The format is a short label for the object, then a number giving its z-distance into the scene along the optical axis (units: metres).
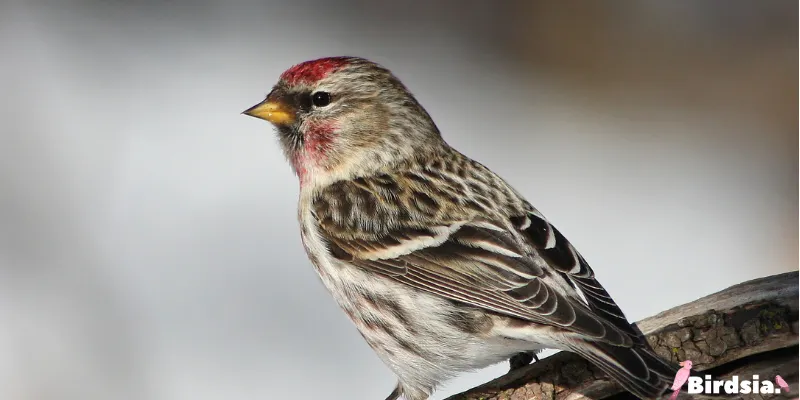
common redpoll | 4.47
